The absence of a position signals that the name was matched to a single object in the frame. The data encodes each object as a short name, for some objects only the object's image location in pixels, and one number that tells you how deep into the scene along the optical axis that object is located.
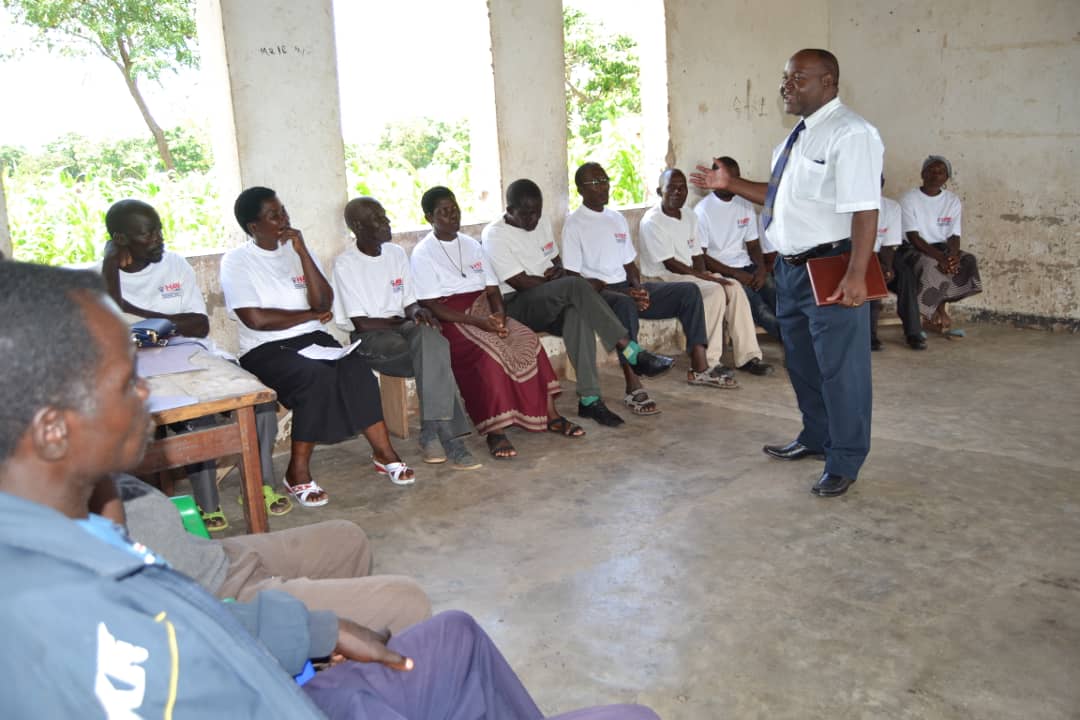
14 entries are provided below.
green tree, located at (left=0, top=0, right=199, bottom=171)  8.45
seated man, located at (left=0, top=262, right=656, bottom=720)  1.00
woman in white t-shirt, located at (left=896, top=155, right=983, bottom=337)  6.24
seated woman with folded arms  3.91
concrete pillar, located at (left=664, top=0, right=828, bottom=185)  6.16
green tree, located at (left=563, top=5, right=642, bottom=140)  11.81
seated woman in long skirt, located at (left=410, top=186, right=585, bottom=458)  4.43
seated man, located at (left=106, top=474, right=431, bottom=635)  1.79
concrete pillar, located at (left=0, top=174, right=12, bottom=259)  3.79
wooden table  2.81
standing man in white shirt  3.39
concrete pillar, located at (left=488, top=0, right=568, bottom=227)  5.29
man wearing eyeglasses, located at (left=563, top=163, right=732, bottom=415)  5.34
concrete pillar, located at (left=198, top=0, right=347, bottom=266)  4.34
